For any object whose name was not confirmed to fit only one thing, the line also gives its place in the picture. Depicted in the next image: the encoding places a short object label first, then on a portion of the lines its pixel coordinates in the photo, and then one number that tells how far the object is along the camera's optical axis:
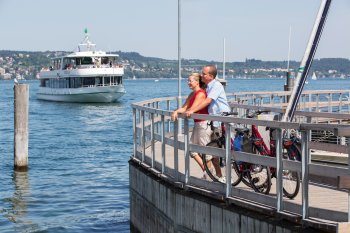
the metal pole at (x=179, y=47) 18.97
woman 10.70
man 10.73
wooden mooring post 25.80
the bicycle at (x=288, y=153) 8.96
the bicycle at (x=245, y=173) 9.41
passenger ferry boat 86.88
